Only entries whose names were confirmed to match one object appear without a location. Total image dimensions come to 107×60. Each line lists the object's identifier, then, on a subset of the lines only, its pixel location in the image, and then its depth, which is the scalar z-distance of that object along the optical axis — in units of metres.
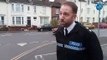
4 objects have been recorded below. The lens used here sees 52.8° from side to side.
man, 1.29
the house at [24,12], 21.08
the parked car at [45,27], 20.45
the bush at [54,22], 21.88
